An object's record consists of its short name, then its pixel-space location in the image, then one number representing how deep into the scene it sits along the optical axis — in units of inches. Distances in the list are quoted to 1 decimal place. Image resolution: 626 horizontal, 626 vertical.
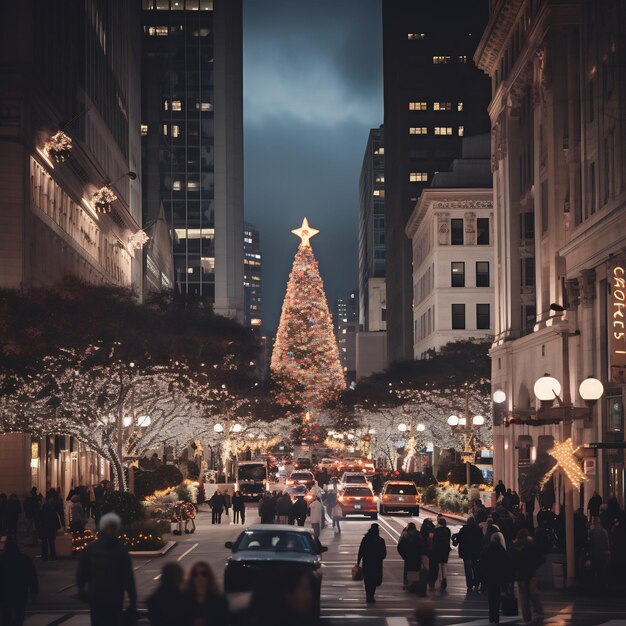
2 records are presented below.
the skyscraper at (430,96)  6648.6
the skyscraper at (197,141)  7032.5
